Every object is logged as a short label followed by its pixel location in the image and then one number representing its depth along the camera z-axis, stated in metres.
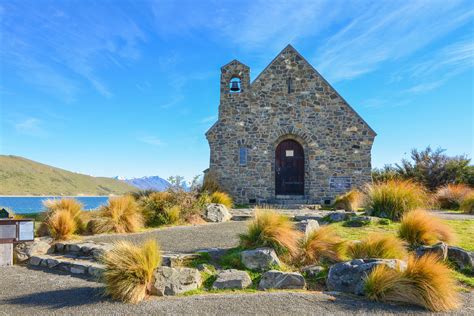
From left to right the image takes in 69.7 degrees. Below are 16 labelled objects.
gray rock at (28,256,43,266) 6.81
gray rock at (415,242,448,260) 5.67
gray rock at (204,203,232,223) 11.49
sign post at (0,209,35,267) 6.82
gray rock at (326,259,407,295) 4.76
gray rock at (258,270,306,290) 5.00
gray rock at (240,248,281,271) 5.51
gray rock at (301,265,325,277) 5.40
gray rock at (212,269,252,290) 4.98
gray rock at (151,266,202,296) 4.81
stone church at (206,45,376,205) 16.06
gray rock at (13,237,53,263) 7.00
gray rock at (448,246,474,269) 5.71
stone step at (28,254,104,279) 5.87
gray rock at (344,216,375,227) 9.16
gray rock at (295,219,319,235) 6.50
